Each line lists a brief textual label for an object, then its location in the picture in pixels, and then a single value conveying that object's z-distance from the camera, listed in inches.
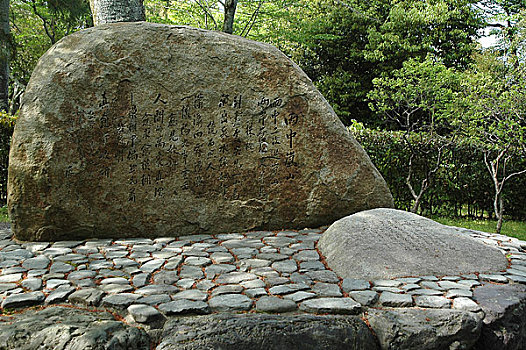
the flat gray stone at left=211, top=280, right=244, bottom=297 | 140.2
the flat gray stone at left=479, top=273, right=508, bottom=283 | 156.0
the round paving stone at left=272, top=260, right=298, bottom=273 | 166.1
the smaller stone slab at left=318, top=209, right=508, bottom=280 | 163.0
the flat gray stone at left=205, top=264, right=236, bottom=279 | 159.3
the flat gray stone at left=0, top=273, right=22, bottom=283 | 149.5
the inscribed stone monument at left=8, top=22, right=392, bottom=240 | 207.3
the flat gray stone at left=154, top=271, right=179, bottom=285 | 150.8
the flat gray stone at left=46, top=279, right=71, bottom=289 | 144.0
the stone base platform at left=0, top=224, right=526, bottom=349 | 114.8
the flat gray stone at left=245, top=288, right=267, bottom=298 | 137.9
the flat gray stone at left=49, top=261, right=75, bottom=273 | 160.6
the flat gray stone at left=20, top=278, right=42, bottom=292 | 141.9
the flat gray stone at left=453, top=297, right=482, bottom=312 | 130.7
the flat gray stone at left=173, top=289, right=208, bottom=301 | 134.3
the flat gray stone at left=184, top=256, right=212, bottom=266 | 172.7
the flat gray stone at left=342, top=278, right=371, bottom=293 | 146.1
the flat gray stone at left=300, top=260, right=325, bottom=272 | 167.7
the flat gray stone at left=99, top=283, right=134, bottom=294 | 139.6
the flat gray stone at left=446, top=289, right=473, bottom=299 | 139.1
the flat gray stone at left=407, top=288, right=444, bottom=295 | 141.2
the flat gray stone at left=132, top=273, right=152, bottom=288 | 147.1
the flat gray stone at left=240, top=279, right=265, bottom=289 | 146.4
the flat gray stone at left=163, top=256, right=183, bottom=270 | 167.0
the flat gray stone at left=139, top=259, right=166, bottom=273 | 163.5
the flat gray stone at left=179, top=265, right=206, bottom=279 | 156.8
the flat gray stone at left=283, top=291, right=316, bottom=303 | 135.1
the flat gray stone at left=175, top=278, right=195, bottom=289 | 145.9
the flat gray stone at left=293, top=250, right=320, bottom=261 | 181.0
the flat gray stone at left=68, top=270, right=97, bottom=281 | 153.3
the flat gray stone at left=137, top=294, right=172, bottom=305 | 130.5
